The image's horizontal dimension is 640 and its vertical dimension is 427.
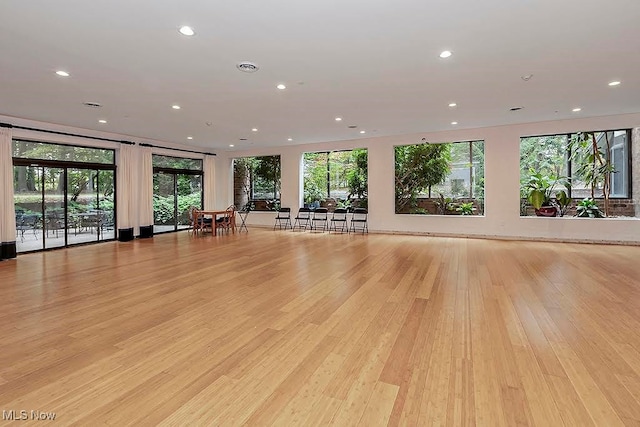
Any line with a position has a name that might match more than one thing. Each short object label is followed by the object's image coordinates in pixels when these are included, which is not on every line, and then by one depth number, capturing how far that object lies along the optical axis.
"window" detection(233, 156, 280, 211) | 11.71
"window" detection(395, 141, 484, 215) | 8.96
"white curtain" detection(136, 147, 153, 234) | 9.11
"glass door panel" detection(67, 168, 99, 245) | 7.70
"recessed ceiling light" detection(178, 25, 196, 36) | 3.26
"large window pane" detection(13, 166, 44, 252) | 6.78
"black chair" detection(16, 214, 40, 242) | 6.93
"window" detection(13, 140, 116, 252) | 6.90
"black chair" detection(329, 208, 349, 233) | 10.24
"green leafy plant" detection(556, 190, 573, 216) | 8.00
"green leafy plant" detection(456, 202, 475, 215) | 8.98
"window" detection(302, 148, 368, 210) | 10.38
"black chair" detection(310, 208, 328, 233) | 10.61
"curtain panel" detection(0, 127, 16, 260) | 6.25
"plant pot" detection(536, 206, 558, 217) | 7.98
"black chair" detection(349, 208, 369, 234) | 9.91
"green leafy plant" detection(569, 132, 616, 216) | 7.70
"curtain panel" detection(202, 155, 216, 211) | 11.33
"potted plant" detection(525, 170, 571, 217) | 7.98
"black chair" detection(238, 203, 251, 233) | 11.30
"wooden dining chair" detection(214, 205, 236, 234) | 10.13
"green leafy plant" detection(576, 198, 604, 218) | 7.66
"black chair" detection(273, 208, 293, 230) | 11.12
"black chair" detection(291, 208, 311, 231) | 10.89
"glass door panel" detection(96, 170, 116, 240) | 8.33
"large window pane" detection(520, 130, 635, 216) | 7.73
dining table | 9.45
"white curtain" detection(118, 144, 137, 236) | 8.57
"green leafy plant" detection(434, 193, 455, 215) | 9.33
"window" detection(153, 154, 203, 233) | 9.96
